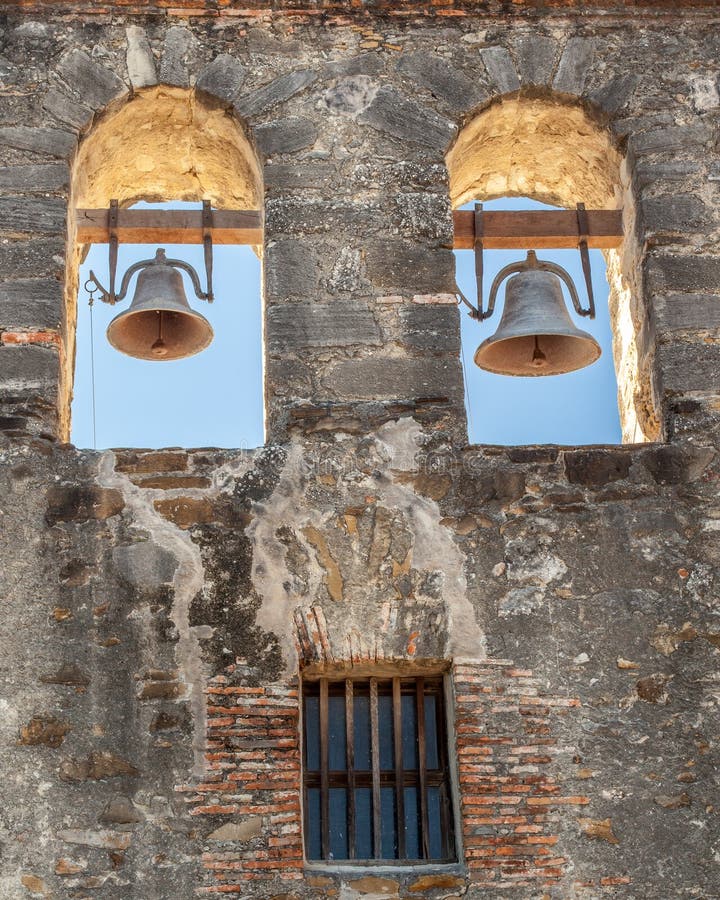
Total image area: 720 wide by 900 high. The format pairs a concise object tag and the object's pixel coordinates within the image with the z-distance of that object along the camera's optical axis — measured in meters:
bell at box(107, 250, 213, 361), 6.92
